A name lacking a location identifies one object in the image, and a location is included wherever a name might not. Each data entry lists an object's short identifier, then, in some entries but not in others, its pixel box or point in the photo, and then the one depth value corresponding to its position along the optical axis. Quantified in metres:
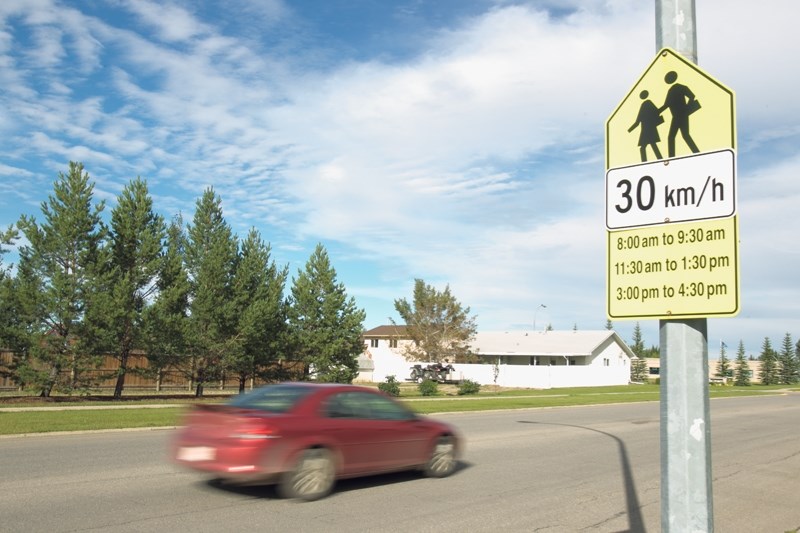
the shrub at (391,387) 34.28
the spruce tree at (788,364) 94.71
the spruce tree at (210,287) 32.09
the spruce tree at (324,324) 37.75
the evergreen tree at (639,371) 84.56
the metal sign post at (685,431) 2.65
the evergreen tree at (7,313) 26.88
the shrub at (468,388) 41.44
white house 56.53
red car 8.31
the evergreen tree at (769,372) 91.69
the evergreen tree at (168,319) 29.86
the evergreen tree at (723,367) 85.36
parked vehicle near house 57.41
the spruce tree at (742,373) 86.14
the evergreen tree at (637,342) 122.51
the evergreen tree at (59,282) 27.23
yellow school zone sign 2.78
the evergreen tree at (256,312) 32.88
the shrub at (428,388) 38.22
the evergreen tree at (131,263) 28.86
